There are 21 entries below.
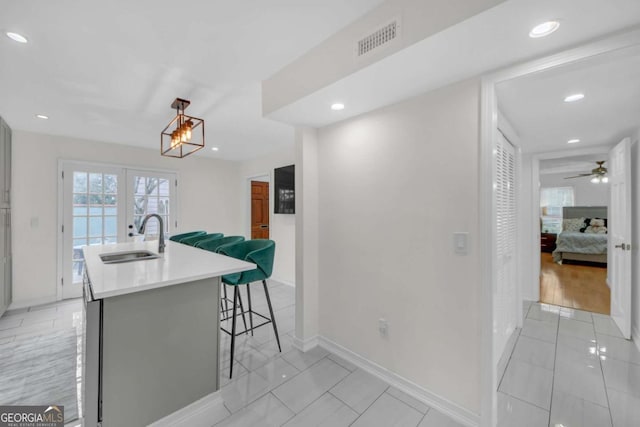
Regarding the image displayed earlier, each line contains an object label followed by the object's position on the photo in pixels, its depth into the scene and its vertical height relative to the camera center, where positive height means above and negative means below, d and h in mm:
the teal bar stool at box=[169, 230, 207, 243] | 3729 -334
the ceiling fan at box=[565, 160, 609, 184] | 4953 +832
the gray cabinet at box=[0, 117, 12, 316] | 3111 -43
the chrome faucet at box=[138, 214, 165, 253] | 2328 -186
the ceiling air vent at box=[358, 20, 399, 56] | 1379 +969
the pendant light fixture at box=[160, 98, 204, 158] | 2359 +772
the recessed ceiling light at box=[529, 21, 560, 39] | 1147 +835
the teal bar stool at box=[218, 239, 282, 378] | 2223 -450
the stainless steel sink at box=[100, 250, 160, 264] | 2250 -382
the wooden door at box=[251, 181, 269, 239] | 5645 +79
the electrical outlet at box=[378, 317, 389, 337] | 2078 -899
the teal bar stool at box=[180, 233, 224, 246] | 3512 -348
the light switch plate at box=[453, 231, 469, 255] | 1656 -180
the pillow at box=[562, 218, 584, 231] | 6999 -254
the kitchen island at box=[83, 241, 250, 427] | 1339 -720
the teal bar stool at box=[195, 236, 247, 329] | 2967 -335
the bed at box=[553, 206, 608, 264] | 5727 -736
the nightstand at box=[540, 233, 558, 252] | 7352 -771
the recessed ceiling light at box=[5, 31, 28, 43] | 1633 +1111
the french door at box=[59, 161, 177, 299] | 3912 +96
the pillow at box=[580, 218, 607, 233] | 6564 -196
